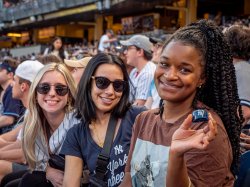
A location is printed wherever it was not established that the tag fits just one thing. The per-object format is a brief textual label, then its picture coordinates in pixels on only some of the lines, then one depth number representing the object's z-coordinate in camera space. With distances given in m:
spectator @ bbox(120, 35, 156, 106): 6.09
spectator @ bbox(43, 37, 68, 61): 10.80
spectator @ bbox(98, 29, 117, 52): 13.95
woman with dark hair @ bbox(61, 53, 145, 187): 2.85
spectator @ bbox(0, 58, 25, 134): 5.28
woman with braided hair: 1.74
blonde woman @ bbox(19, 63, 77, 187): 3.48
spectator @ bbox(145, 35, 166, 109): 5.38
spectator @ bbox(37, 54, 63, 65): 5.49
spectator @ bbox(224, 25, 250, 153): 3.41
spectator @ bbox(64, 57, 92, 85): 4.48
